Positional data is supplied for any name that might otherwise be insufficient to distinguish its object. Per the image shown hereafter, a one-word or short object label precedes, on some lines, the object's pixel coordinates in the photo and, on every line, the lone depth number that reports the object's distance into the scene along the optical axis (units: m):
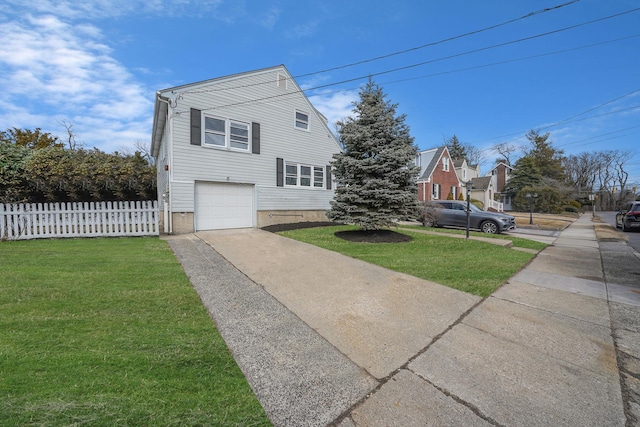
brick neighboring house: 25.06
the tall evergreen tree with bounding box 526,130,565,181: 43.44
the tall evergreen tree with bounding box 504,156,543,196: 37.81
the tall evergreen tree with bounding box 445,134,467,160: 49.50
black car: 15.65
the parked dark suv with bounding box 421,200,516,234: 13.55
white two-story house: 10.85
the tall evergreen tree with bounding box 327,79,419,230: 8.92
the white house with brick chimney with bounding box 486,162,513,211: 46.54
